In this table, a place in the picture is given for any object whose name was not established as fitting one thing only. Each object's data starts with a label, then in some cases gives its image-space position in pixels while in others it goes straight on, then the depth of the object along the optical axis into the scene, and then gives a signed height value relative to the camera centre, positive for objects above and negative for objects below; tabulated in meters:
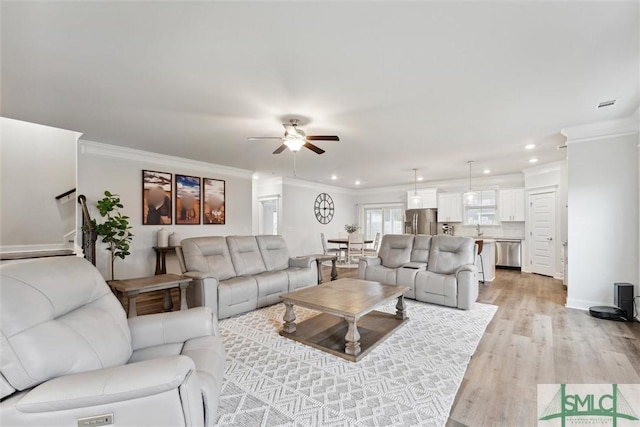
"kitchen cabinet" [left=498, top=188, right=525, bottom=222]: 7.20 +0.26
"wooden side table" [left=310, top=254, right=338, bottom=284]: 5.10 -1.00
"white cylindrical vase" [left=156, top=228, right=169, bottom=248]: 5.23 -0.49
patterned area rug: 1.80 -1.31
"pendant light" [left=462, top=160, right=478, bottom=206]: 6.91 +0.44
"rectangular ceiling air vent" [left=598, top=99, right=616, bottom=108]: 3.05 +1.25
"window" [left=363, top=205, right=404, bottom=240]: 9.98 -0.23
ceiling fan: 3.39 +0.93
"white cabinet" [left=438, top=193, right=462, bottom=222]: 8.28 +0.23
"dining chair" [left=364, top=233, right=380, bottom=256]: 8.44 -1.08
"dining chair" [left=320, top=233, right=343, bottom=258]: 8.38 -1.15
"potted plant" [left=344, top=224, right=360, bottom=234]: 8.67 -0.48
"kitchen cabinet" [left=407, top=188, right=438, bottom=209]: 8.64 +0.47
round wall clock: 9.24 +0.19
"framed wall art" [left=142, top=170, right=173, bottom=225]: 5.24 +0.28
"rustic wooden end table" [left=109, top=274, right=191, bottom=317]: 3.06 -0.84
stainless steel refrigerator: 8.72 -0.21
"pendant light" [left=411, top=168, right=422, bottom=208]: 8.15 +0.47
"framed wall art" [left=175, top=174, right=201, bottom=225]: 5.72 +0.27
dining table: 8.19 -0.84
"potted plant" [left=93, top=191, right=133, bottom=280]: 4.43 -0.25
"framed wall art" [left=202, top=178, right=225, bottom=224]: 6.18 +0.26
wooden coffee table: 2.59 -1.20
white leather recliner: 1.06 -0.68
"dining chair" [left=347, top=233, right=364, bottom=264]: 7.80 -0.88
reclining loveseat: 3.97 -0.87
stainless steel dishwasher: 7.15 -1.01
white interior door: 6.26 -0.40
